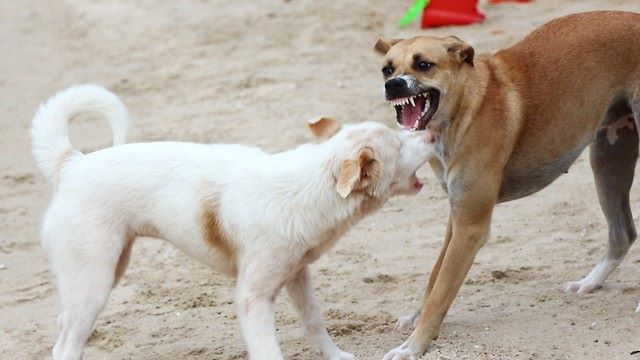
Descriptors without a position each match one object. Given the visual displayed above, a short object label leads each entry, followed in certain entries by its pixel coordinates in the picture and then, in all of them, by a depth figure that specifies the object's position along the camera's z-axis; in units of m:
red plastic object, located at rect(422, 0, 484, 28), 22.95
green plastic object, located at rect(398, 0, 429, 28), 22.91
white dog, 11.00
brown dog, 11.60
